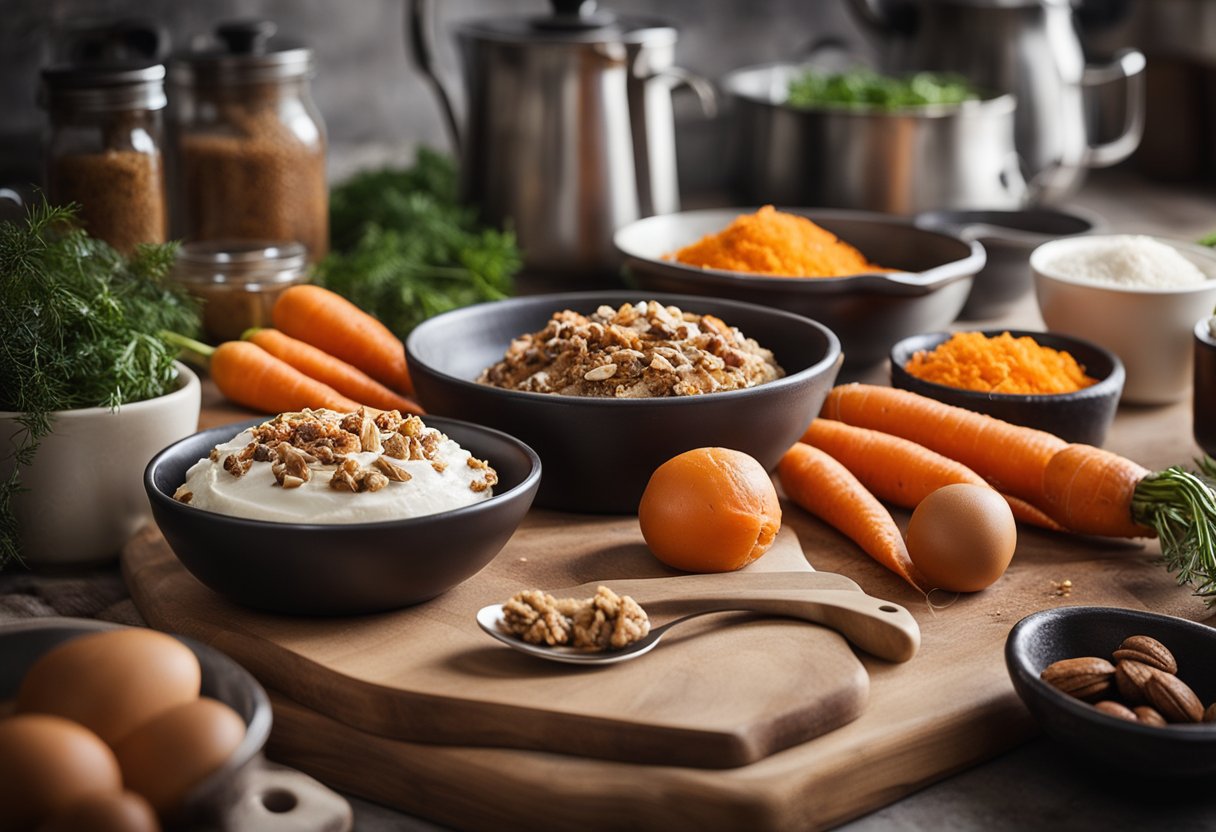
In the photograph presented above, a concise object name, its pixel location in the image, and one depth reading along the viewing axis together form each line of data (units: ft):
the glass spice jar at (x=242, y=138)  7.10
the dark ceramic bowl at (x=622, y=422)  4.89
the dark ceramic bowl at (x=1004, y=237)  7.43
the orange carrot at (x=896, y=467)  5.31
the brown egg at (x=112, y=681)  3.08
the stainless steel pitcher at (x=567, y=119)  7.85
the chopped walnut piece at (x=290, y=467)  4.13
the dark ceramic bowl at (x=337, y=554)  3.96
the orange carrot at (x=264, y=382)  6.07
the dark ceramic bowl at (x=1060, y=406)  5.60
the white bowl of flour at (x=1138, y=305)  6.42
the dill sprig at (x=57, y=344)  4.69
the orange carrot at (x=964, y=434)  5.33
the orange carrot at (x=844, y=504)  4.88
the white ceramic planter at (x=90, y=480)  4.73
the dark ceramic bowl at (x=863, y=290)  6.23
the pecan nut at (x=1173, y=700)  3.72
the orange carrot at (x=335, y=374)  6.27
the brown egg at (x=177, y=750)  2.93
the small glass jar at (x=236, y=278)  6.70
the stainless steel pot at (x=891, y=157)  8.05
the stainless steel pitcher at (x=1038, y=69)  9.08
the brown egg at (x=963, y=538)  4.56
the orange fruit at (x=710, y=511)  4.54
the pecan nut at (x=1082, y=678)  3.80
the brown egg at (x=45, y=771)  2.83
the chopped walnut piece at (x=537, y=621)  3.95
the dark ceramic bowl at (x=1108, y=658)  3.49
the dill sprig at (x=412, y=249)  7.12
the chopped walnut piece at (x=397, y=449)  4.31
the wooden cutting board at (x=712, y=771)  3.52
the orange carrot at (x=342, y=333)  6.45
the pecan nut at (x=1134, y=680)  3.78
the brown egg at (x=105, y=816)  2.74
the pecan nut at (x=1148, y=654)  3.91
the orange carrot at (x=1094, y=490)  4.99
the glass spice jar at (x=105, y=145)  6.30
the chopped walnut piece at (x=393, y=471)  4.19
